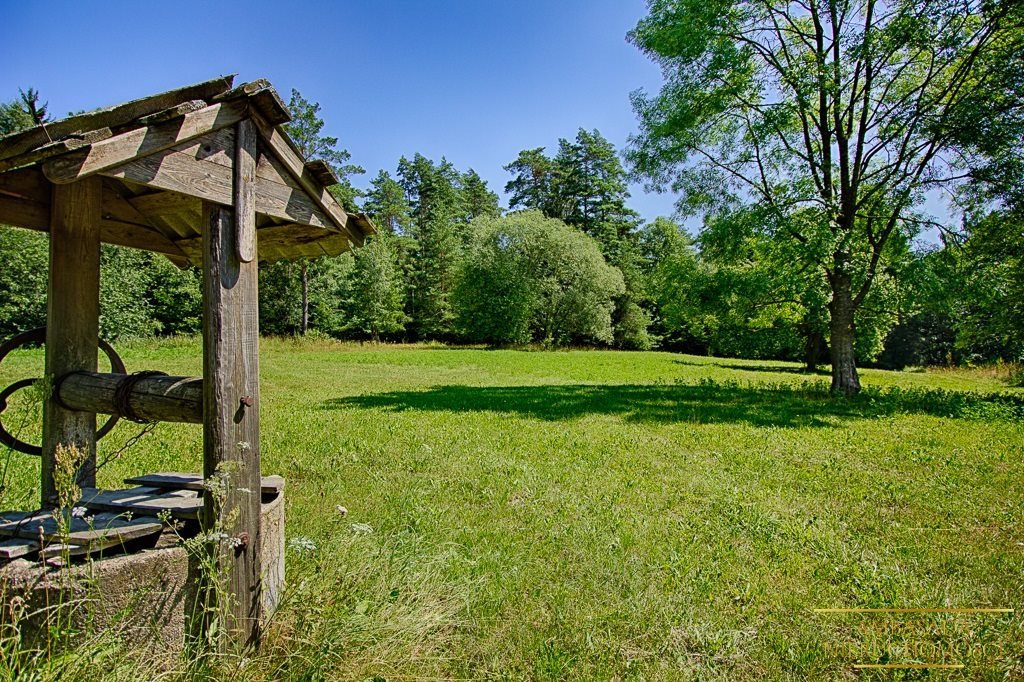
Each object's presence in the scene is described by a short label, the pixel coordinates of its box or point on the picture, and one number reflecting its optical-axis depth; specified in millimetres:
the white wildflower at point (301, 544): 2691
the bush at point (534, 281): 38312
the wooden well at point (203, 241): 2201
